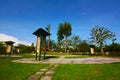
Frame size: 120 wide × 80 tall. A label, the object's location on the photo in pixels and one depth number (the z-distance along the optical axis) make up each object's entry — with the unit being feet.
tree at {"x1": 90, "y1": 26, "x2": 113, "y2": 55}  86.12
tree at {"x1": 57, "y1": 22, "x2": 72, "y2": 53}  93.73
